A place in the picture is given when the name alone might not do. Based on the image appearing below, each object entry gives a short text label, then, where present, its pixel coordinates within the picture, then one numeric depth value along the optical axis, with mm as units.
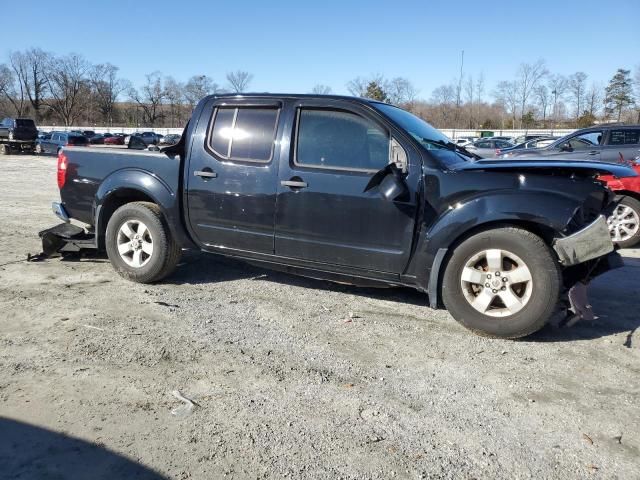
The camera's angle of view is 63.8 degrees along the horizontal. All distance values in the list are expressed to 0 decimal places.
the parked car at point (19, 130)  32562
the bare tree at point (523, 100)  76125
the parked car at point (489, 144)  27184
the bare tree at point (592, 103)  70750
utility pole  75156
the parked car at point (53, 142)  34938
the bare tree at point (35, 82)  99750
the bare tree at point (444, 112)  78562
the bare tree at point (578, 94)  73500
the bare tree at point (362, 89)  72800
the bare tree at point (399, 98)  77750
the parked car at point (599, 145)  9070
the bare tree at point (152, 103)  100938
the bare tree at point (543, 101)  76438
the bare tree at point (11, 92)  99438
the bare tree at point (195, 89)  94250
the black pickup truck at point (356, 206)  3787
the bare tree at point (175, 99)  100125
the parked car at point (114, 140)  48438
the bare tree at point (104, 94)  100125
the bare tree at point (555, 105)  76125
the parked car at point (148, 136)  54075
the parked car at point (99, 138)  45412
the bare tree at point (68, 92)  98562
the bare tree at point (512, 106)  76500
